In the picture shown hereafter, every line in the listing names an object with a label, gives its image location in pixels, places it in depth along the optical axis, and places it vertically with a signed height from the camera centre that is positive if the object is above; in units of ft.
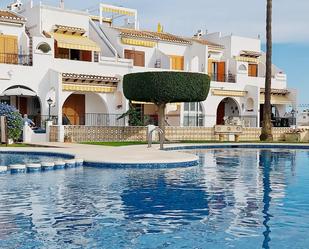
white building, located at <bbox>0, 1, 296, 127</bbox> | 102.47 +14.06
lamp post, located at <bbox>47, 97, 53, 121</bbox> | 96.21 +3.73
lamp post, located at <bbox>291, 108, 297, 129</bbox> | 146.16 +0.69
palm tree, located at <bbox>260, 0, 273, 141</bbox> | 107.24 +7.40
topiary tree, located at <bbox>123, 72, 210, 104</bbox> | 94.07 +6.85
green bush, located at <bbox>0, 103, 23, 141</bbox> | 84.12 -0.32
